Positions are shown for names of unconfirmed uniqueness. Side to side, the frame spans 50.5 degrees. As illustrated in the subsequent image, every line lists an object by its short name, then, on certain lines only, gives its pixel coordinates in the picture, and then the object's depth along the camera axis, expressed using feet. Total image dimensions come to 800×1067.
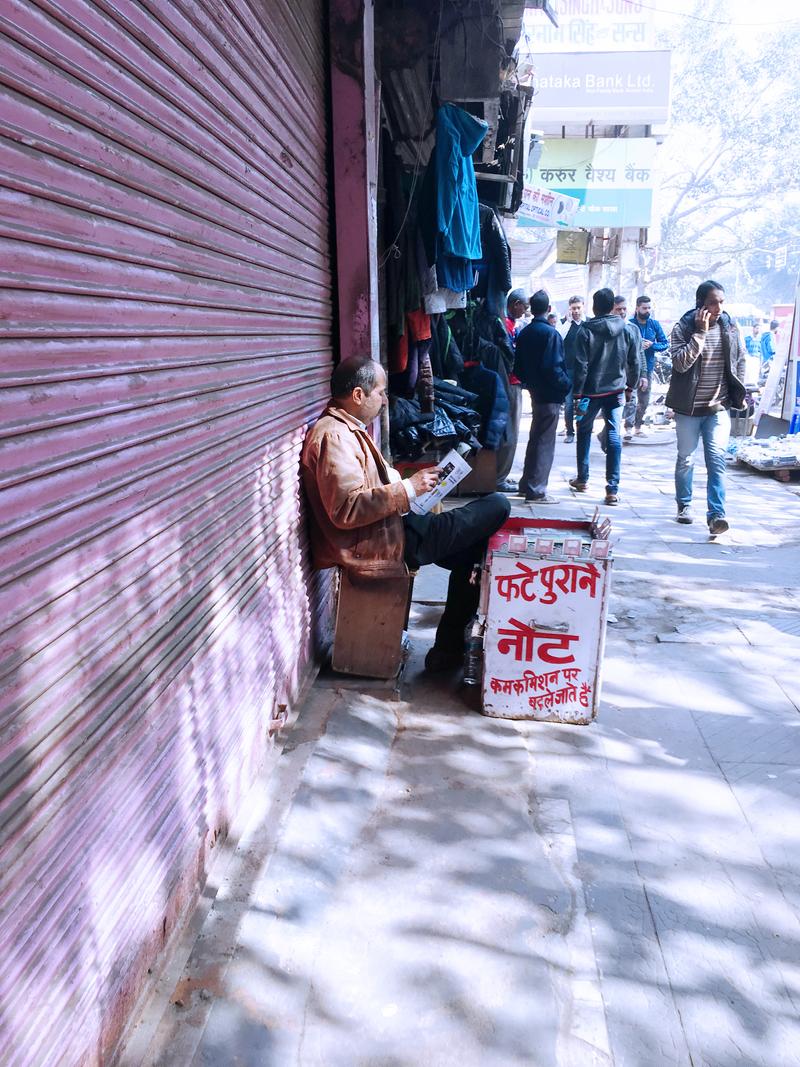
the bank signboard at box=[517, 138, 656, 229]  61.21
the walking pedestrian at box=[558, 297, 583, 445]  28.73
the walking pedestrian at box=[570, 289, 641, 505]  26.89
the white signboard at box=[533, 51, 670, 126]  59.22
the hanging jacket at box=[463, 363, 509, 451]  24.48
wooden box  12.98
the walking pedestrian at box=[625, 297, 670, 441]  39.97
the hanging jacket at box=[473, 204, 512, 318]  22.79
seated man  11.84
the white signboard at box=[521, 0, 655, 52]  64.34
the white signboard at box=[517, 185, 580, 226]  40.81
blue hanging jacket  17.40
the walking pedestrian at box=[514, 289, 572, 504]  25.86
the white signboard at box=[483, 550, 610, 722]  11.84
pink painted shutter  4.86
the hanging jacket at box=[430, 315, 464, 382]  24.68
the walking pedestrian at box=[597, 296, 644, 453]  28.27
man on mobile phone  22.00
